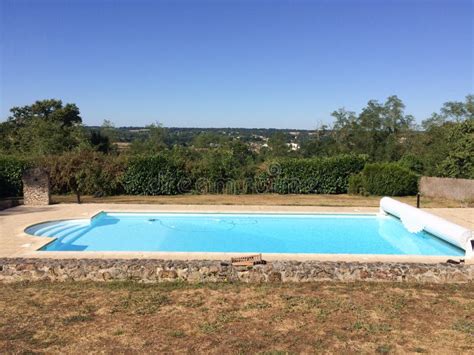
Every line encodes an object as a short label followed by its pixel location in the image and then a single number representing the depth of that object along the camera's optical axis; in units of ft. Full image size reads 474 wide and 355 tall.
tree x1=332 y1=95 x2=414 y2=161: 116.47
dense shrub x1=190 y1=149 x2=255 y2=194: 59.67
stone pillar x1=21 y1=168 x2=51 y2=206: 45.52
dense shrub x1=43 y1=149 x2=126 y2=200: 56.24
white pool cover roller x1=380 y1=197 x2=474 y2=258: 28.86
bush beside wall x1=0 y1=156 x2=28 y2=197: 53.98
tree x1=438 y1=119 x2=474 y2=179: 63.26
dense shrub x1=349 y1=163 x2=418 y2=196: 57.52
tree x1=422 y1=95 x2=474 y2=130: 114.83
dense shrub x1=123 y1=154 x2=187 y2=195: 57.41
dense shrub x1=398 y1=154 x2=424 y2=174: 68.08
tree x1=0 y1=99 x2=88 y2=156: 75.92
